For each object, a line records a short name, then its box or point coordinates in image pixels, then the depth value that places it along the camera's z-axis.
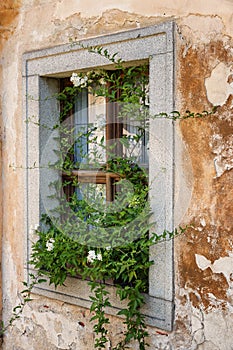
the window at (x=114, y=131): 3.11
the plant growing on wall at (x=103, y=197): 3.25
